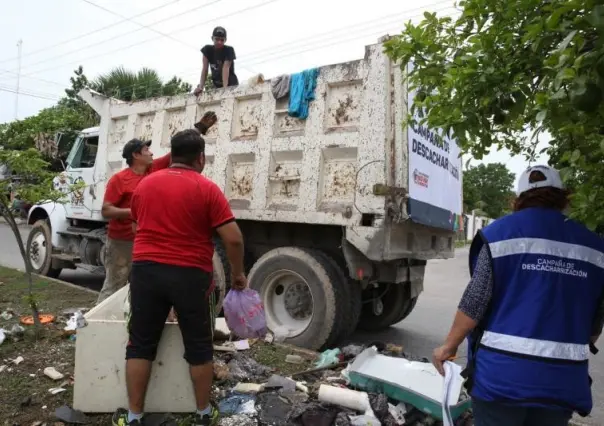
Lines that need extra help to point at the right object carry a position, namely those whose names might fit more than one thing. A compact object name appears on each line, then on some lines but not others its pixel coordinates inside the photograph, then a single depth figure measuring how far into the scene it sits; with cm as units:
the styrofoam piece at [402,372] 333
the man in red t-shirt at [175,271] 269
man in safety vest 183
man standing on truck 691
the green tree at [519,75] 117
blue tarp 510
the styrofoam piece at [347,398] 321
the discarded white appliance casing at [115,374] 294
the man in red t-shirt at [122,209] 434
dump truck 464
